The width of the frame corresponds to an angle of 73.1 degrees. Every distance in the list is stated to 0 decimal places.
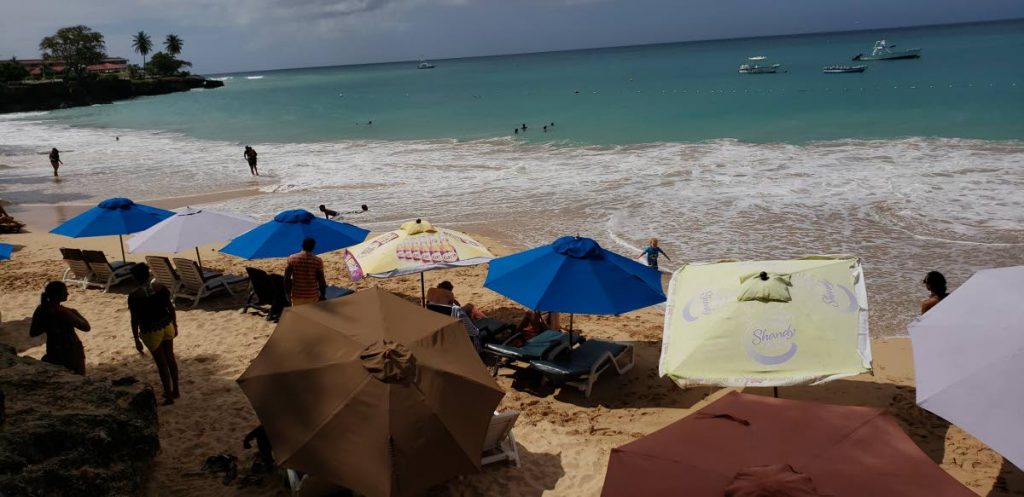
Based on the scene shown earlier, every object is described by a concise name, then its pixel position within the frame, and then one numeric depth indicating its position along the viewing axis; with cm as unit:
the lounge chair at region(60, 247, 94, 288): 1201
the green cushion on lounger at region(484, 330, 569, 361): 797
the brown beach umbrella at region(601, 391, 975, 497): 329
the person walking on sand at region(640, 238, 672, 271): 1177
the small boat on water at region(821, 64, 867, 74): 7238
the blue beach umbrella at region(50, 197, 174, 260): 1112
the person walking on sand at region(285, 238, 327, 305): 877
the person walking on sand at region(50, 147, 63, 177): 2684
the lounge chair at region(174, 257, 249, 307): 1109
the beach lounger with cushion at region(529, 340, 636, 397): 764
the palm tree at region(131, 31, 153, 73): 13888
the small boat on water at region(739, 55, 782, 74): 8256
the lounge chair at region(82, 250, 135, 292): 1177
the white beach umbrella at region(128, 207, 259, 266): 1028
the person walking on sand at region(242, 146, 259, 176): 2550
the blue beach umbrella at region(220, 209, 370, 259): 953
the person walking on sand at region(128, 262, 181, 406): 692
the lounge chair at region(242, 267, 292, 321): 1009
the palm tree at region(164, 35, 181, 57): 13925
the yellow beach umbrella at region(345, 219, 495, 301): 834
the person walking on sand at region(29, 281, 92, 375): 673
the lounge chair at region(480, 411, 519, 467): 600
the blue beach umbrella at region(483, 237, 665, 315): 721
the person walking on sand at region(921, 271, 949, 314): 703
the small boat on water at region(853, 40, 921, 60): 9088
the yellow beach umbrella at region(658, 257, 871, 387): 545
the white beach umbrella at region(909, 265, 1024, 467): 433
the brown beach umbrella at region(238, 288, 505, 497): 456
